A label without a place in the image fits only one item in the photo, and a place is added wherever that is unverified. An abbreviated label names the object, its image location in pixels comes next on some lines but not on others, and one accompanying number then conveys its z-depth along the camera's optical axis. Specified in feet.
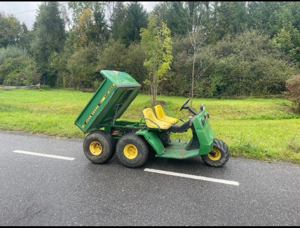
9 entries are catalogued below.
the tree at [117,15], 94.57
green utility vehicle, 12.63
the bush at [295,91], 34.19
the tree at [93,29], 94.08
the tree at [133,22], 81.15
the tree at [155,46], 35.64
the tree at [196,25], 34.91
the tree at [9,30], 128.47
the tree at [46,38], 99.76
